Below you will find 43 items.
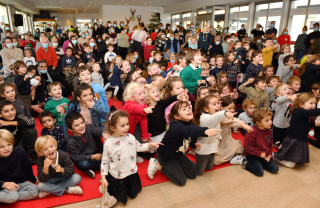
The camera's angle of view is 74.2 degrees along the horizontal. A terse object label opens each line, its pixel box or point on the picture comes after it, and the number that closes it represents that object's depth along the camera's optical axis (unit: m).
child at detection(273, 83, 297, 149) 3.25
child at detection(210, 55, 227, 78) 4.80
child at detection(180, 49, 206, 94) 3.79
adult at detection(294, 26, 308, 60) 7.40
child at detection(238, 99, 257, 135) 3.45
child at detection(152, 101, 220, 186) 2.26
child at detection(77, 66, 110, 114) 3.39
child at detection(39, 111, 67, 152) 2.71
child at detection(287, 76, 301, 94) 3.70
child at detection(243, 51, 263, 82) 4.57
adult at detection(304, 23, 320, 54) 6.81
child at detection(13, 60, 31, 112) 4.00
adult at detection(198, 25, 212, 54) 7.52
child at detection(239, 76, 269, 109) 3.88
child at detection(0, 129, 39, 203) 2.09
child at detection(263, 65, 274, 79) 4.59
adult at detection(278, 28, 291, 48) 8.06
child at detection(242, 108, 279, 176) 2.65
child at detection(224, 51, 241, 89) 4.90
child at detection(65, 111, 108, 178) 2.54
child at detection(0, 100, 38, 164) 2.58
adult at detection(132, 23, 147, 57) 8.07
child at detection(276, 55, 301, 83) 4.94
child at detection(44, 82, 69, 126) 3.14
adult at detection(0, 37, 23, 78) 5.52
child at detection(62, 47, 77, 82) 5.82
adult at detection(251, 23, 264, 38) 9.01
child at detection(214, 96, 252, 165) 2.92
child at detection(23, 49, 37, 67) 5.70
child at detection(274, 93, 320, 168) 2.73
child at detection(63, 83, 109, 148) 2.83
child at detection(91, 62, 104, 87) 4.88
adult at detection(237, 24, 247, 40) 9.78
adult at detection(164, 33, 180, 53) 7.72
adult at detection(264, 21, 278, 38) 8.35
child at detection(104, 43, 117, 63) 6.53
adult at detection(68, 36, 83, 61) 6.82
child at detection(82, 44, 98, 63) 6.38
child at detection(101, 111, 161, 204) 2.10
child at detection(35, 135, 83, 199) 2.15
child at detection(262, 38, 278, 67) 5.77
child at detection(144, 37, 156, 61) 7.40
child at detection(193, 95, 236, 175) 2.57
